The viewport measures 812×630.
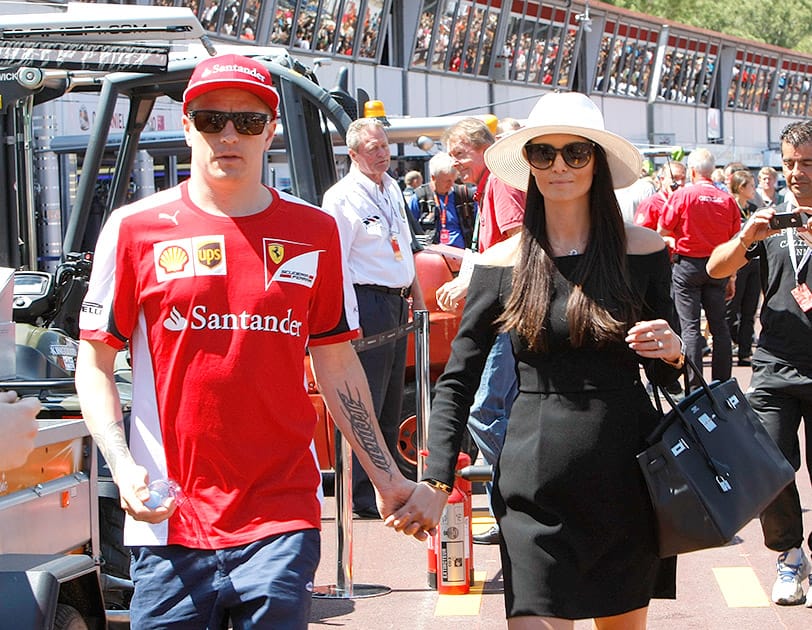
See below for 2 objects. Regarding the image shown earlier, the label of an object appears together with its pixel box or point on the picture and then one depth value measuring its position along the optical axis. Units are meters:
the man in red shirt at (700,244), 12.76
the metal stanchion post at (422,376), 7.55
